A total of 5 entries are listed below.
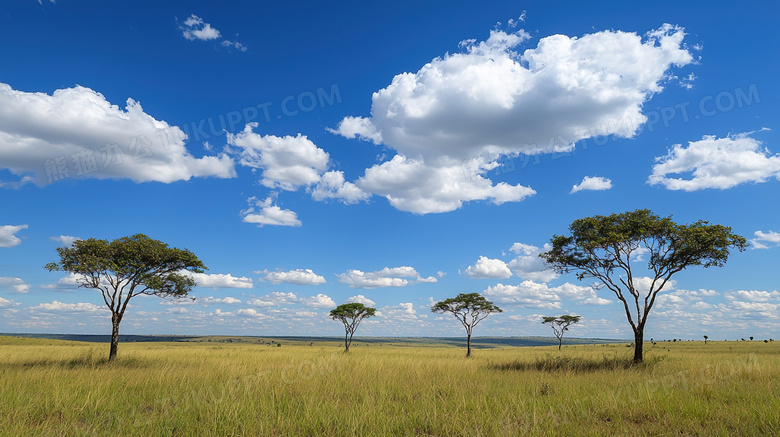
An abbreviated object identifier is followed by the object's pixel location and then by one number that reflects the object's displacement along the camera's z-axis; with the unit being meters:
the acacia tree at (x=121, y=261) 22.27
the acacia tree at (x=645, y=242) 20.50
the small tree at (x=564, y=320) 74.36
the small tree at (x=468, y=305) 49.12
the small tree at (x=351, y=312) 56.78
